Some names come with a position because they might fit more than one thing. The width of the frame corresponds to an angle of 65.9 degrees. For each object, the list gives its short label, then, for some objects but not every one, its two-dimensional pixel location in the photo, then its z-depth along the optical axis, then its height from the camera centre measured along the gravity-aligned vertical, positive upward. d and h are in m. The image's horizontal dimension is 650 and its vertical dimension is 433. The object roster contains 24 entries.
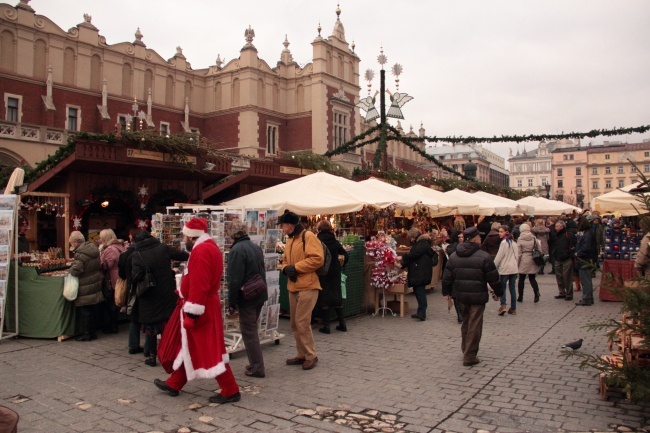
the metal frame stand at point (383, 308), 9.38 -1.38
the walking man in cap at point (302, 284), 6.00 -0.59
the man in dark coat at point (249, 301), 5.48 -0.70
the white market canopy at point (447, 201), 14.37 +1.00
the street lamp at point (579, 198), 40.02 +2.92
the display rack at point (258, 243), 6.86 -0.18
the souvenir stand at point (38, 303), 7.51 -1.03
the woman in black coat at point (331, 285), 7.73 -0.77
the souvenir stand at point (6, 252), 7.39 -0.25
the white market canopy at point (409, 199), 11.62 +0.89
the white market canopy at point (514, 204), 18.56 +1.18
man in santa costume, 4.65 -0.94
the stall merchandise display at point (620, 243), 10.82 -0.18
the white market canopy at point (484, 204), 15.85 +1.04
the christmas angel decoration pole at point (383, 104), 18.75 +5.16
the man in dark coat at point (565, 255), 10.57 -0.43
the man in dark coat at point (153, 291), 6.11 -0.68
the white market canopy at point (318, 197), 10.09 +0.83
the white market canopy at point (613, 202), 10.49 +0.68
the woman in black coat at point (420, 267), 8.84 -0.58
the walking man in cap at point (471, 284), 6.03 -0.60
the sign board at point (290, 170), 15.27 +2.03
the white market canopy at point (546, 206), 21.20 +1.23
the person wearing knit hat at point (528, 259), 10.27 -0.50
